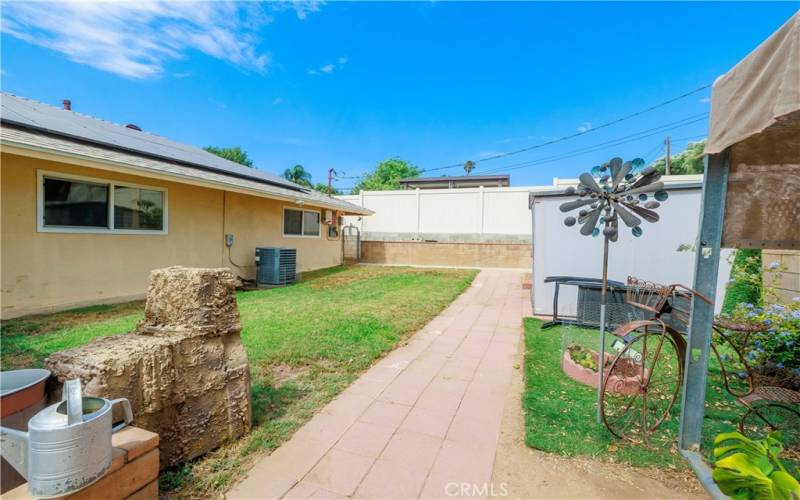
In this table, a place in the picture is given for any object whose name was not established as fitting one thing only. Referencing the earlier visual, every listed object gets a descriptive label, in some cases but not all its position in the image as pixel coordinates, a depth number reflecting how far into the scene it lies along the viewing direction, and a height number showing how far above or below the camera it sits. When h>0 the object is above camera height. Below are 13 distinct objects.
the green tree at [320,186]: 39.25 +5.94
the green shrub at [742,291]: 4.79 -0.63
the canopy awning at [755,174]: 1.71 +0.49
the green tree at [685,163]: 21.31 +6.57
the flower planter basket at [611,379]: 2.98 -1.29
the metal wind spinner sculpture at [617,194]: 2.54 +0.44
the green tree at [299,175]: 26.48 +5.04
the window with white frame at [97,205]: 5.37 +0.37
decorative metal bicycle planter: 2.39 -1.35
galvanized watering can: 1.05 -0.76
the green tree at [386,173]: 40.44 +8.20
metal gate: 15.39 -0.56
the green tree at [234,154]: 35.97 +8.81
